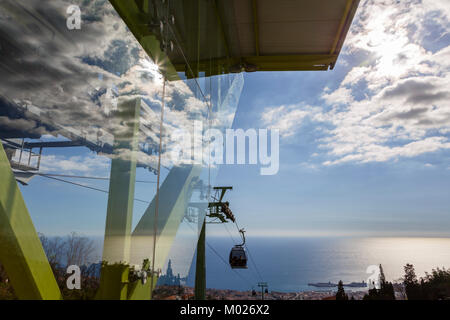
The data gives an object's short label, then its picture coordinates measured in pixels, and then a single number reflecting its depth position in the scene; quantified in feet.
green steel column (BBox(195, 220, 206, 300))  20.12
